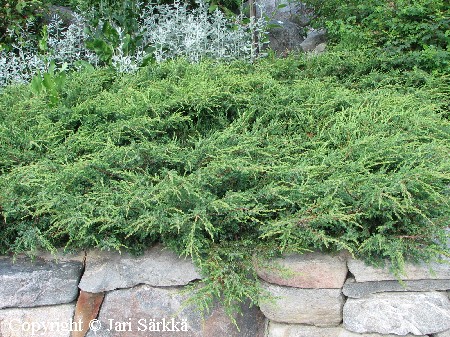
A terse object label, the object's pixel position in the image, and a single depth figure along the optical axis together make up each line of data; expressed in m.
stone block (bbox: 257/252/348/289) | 2.27
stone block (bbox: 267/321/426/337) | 2.36
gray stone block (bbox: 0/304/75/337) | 2.54
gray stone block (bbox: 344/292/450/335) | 2.21
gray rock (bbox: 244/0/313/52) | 5.83
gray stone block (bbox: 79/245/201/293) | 2.43
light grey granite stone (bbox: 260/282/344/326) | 2.29
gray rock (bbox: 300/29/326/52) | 5.61
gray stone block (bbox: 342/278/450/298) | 2.26
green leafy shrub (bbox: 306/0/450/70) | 3.85
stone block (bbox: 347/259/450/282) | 2.24
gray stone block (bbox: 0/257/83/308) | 2.47
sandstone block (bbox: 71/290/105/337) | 2.52
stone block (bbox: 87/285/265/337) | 2.46
